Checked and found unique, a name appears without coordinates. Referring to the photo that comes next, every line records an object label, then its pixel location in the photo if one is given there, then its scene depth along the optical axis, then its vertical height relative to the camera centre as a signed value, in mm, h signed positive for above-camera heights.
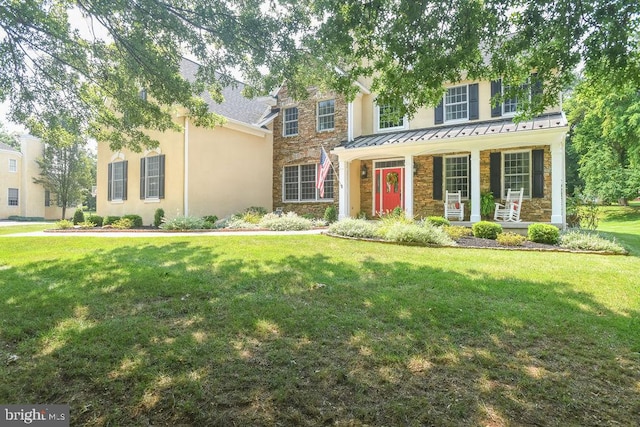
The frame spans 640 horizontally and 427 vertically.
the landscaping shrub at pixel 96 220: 16062 -303
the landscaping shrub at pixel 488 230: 9711 -393
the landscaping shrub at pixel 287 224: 12312 -332
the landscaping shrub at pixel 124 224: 14263 -421
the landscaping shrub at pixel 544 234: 9000 -454
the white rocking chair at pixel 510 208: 12016 +256
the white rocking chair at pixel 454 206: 13086 +329
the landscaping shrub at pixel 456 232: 9647 -451
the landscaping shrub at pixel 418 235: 8727 -494
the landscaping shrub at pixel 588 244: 7998 -630
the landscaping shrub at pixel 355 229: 9828 -393
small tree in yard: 30469 +3282
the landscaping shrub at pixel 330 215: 14920 -23
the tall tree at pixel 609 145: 23578 +5212
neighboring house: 29750 +2594
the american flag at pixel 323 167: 14266 +1859
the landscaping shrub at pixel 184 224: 12758 -363
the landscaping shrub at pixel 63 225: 14789 -493
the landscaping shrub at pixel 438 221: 10813 -193
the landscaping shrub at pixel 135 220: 14713 -268
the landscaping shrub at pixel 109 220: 15450 -289
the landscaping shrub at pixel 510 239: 8805 -593
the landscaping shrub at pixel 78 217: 17328 -190
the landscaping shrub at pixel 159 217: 14383 -138
